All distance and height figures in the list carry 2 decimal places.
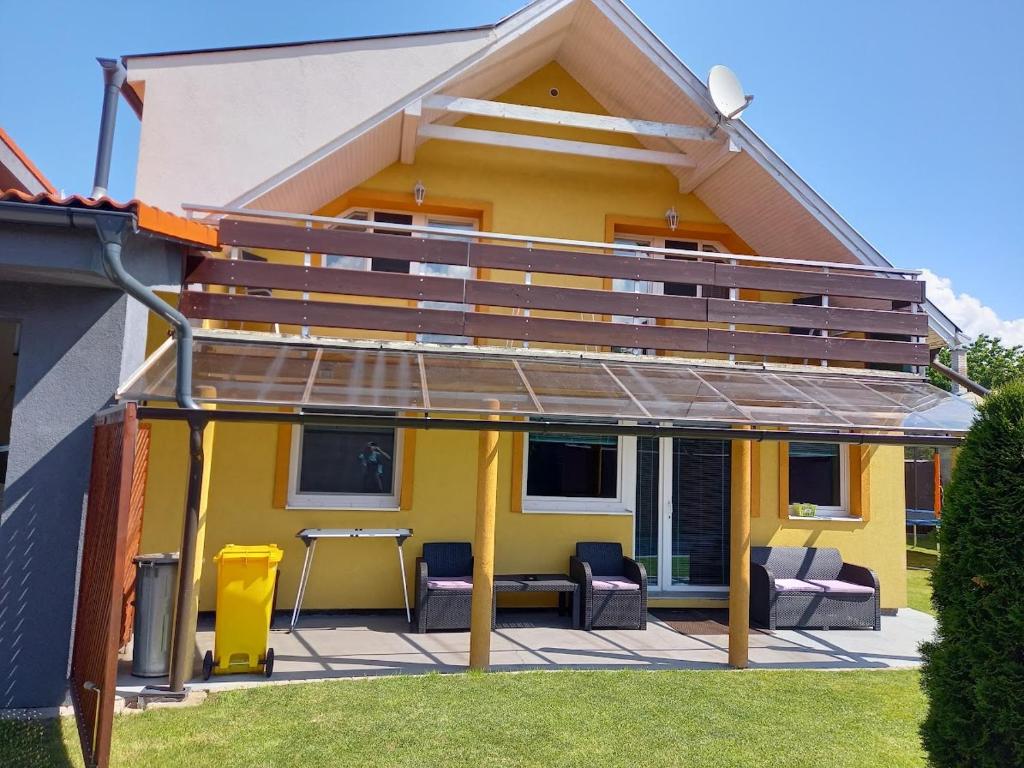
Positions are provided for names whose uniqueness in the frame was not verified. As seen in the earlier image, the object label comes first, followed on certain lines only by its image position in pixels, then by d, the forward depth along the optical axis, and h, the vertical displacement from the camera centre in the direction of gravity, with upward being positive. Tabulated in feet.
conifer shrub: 12.27 -2.36
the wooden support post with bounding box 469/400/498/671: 22.22 -3.22
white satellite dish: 29.60 +16.27
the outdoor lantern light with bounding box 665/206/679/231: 34.14 +12.27
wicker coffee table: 27.94 -5.15
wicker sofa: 29.50 -5.56
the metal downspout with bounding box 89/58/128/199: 21.26 +10.14
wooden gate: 13.07 -3.13
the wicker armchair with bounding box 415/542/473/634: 26.96 -5.79
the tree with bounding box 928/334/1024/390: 106.73 +19.89
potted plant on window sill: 33.96 -1.96
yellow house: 23.04 +5.22
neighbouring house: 18.35 +0.67
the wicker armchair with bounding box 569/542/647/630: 28.37 -5.71
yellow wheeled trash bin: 21.27 -5.26
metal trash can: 20.77 -5.28
